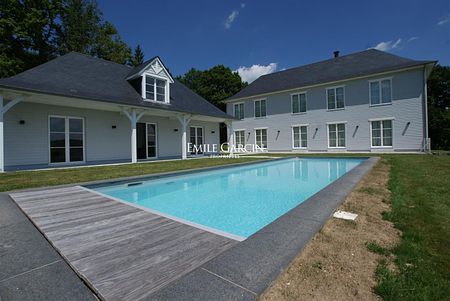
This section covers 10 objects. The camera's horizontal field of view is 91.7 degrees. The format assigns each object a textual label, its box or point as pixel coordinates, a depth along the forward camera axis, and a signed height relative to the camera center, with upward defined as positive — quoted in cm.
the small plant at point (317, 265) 173 -92
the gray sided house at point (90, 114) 856 +201
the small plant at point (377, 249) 195 -91
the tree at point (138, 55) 3447 +1580
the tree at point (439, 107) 2339 +509
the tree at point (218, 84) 3509 +1121
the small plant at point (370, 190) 408 -79
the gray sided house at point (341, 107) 1412 +336
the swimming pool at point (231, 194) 395 -108
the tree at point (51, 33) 1948 +1290
